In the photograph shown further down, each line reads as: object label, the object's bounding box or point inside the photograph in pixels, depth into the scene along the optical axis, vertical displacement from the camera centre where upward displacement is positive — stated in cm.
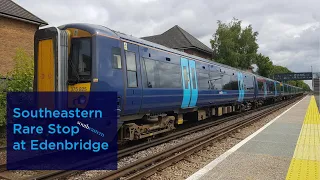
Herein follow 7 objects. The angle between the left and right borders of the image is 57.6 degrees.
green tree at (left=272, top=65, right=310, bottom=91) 12831 +899
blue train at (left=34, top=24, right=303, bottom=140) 628 +48
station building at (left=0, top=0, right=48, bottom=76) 1802 +413
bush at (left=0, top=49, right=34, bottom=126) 1058 +52
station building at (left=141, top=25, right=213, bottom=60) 3756 +676
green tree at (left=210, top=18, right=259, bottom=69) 4300 +707
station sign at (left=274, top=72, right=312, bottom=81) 9100 +431
